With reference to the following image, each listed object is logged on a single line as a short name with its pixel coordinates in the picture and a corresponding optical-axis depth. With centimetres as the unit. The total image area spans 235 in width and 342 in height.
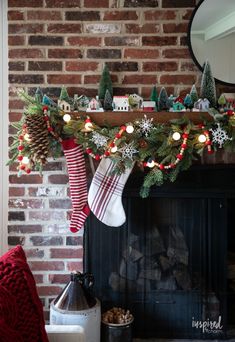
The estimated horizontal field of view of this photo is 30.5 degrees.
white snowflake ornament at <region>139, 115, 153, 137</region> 216
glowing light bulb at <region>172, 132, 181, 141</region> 211
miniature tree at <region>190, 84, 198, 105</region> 233
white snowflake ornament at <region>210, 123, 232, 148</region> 215
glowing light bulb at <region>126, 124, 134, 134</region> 214
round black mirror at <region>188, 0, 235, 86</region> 240
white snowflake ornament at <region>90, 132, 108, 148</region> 218
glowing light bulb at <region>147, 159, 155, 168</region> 218
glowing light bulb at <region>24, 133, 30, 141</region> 214
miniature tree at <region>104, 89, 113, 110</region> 232
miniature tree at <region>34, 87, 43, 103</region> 226
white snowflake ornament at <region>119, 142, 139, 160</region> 218
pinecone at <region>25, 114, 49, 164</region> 213
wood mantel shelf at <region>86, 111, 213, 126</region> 220
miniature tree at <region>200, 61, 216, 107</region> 233
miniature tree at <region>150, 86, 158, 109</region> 238
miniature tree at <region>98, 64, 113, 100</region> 238
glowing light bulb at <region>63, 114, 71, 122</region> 220
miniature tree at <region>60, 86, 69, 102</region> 233
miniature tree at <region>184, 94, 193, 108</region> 231
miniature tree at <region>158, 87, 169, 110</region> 233
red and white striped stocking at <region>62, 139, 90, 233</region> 226
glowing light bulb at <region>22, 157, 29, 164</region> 218
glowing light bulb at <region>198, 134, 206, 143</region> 212
